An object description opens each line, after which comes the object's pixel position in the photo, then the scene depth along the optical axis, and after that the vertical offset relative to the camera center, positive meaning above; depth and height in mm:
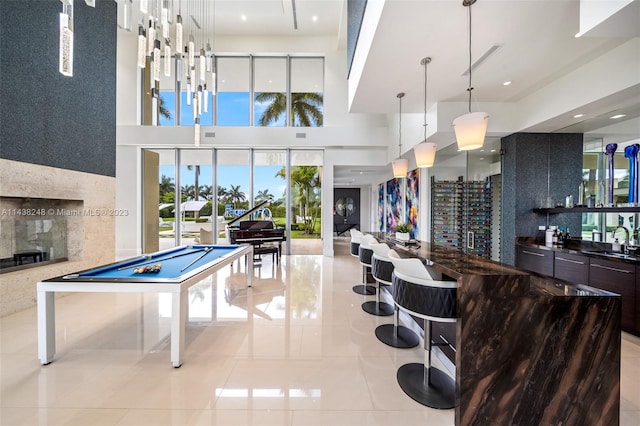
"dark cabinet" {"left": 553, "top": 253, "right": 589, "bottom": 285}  3484 -798
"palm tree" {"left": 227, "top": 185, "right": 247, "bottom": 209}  8312 +437
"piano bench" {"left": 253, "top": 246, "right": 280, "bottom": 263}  6590 -1054
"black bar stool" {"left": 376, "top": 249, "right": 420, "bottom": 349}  2814 -1464
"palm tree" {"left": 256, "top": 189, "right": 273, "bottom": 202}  8312 +505
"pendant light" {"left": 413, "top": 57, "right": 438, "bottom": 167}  3414 +787
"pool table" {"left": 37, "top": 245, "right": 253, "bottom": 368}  2414 -742
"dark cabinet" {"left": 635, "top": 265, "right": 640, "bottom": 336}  2887 -927
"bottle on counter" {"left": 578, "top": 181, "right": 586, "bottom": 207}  4094 +293
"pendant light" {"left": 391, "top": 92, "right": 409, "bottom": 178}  4406 +772
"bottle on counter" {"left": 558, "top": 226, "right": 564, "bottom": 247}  4113 -444
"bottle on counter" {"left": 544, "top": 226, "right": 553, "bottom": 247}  4202 -432
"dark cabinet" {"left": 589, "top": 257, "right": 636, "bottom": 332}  2951 -851
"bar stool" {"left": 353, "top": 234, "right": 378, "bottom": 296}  3798 -596
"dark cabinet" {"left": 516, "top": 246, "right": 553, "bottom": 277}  4035 -796
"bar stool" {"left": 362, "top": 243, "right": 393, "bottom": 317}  3018 -645
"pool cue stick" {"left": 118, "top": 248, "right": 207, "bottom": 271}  3115 -701
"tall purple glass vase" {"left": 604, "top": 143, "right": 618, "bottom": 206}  3396 +750
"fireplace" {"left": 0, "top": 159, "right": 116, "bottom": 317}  3635 -274
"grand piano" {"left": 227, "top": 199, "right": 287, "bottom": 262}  6605 -599
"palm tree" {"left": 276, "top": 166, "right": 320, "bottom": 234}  8477 +846
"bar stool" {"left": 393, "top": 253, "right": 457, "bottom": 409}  1878 -749
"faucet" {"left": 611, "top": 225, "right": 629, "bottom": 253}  3328 -355
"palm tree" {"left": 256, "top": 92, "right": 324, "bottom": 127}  8258 +3367
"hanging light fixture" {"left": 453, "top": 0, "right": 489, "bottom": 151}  2441 +813
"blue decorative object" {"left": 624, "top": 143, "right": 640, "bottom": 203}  3143 +499
